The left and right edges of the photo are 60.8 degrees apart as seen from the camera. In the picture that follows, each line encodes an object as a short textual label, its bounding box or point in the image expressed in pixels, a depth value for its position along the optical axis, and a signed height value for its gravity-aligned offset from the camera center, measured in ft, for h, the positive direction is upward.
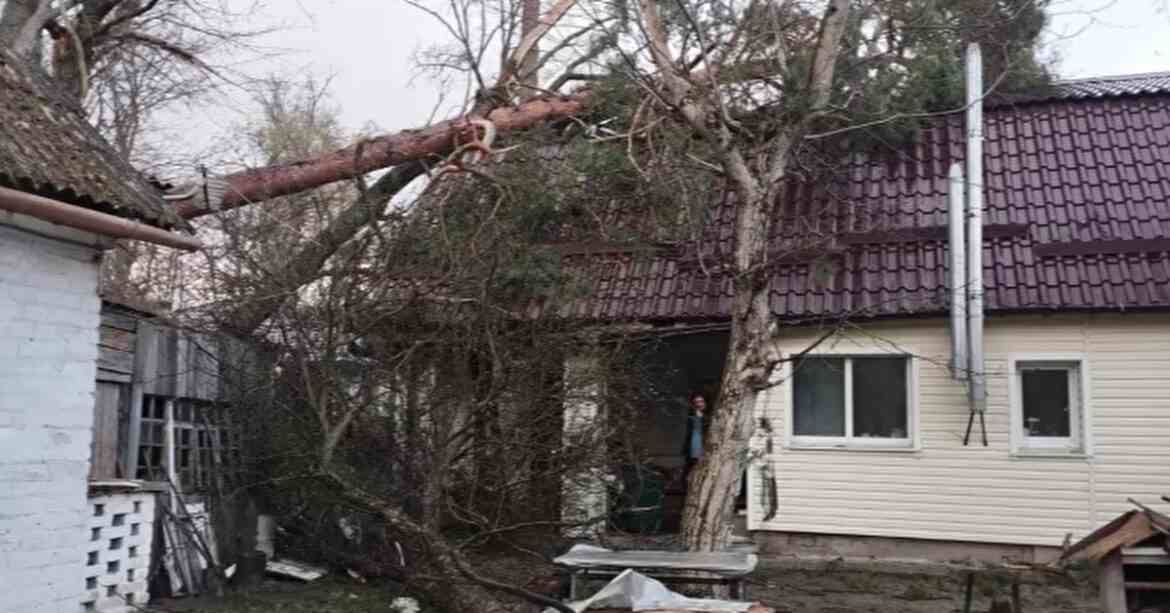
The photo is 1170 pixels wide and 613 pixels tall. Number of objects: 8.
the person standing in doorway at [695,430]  41.47 -1.11
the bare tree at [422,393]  28.09 +0.19
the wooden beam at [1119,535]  17.81 -2.23
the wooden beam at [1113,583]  18.10 -3.12
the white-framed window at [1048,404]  35.83 +0.20
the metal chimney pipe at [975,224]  34.96 +6.69
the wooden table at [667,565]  21.95 -3.58
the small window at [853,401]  37.88 +0.19
